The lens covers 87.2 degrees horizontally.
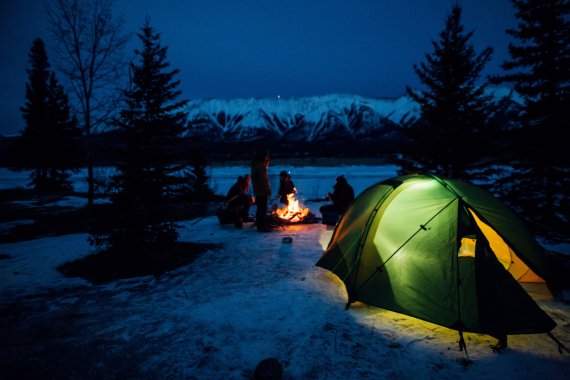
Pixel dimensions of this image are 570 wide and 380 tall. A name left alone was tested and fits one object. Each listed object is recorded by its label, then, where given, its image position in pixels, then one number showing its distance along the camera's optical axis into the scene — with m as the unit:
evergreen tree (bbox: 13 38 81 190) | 24.27
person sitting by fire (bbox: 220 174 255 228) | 10.35
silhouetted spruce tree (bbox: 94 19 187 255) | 6.30
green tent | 3.69
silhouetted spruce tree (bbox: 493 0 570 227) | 9.61
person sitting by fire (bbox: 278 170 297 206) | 10.91
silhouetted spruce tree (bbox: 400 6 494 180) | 12.66
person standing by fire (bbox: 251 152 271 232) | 9.38
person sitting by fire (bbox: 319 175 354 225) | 10.27
